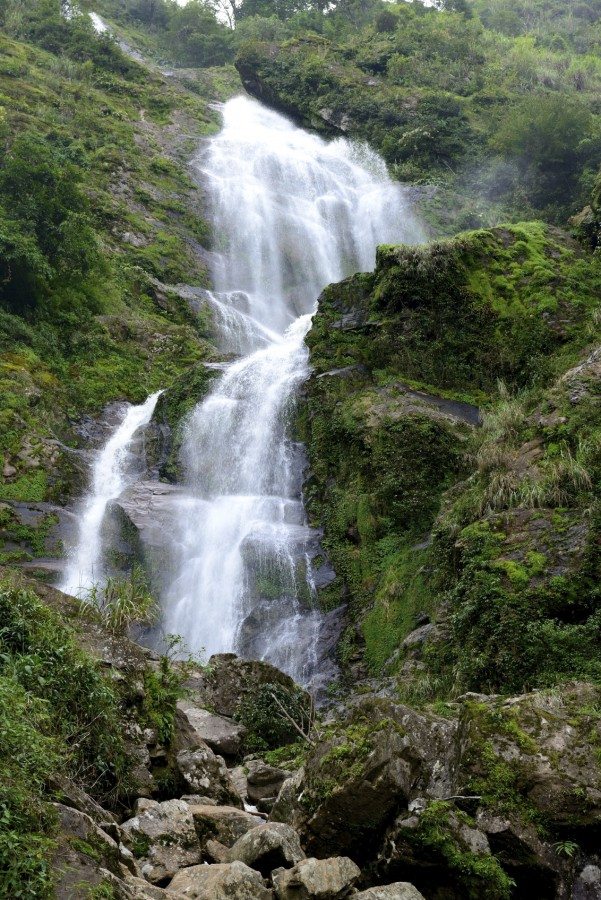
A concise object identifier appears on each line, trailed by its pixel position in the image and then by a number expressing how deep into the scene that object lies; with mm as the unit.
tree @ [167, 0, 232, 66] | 52625
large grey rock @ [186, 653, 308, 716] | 10555
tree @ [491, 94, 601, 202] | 27781
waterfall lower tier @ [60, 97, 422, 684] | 14617
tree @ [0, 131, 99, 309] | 22047
